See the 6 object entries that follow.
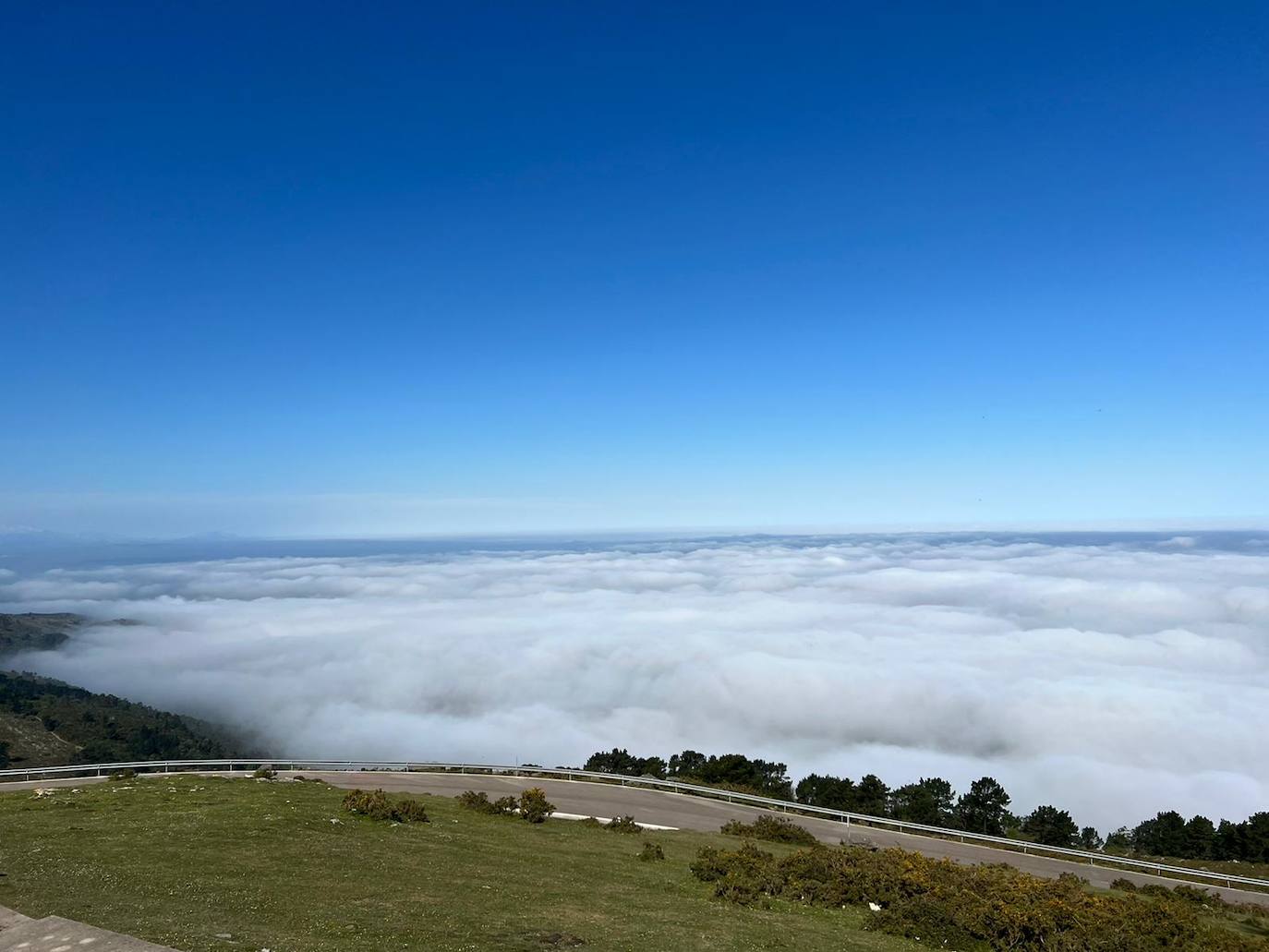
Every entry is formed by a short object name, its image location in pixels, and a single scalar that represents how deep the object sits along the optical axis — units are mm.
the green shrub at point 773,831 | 29500
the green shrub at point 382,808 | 24344
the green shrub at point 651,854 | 22280
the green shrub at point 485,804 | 29594
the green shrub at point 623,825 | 28591
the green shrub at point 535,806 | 28762
